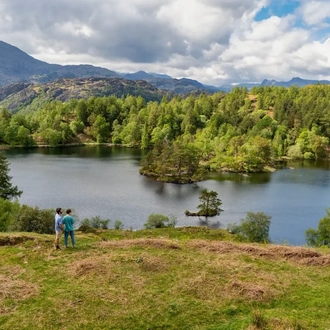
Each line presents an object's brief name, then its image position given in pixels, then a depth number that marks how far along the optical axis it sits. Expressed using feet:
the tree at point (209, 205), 221.46
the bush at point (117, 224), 172.40
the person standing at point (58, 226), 62.49
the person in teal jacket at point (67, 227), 64.49
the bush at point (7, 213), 138.21
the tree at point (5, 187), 199.62
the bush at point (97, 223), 172.65
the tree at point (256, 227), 155.84
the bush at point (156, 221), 177.88
